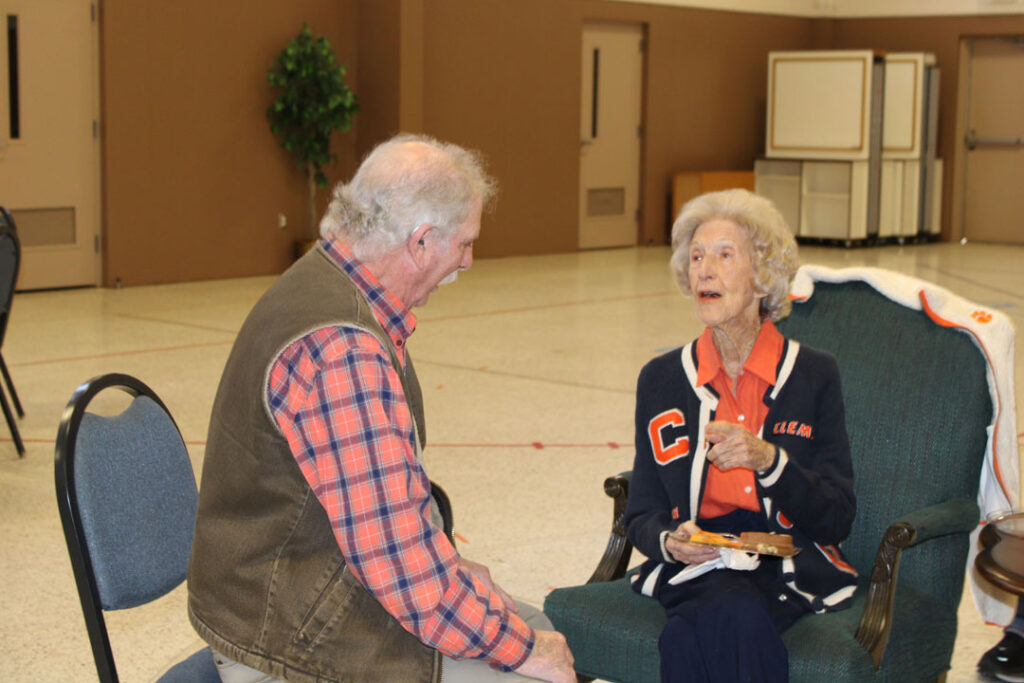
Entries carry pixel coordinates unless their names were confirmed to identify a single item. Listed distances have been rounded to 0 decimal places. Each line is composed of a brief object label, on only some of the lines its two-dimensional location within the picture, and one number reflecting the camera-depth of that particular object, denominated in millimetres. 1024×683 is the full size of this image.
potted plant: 10055
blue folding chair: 1873
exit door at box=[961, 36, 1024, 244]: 14008
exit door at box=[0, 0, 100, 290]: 8961
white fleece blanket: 2590
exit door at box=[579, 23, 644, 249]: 12898
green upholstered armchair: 2277
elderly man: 1659
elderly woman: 2215
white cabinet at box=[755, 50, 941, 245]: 13188
